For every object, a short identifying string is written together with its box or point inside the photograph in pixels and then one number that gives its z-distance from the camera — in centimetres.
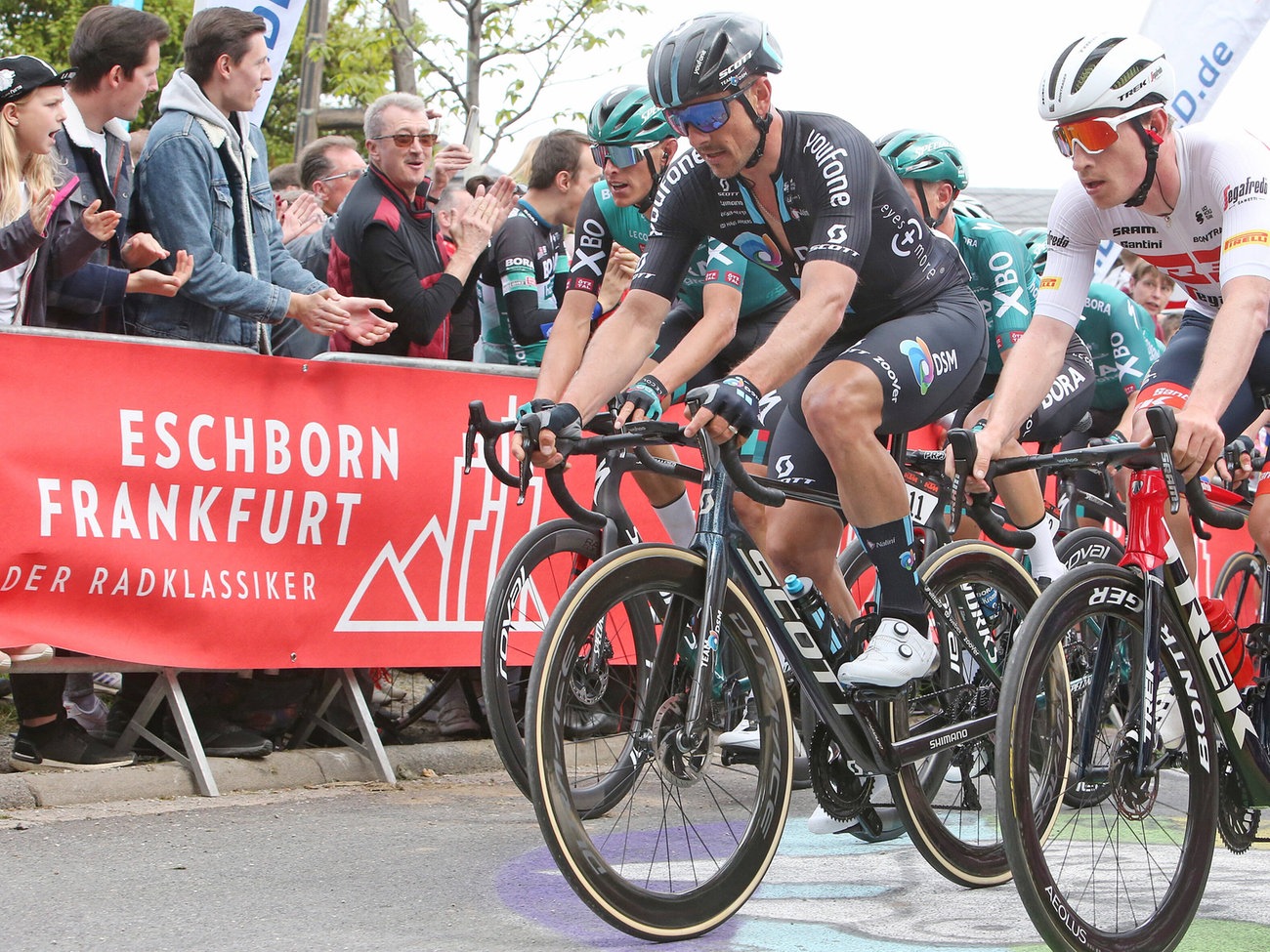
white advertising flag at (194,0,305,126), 827
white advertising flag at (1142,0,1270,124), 1111
